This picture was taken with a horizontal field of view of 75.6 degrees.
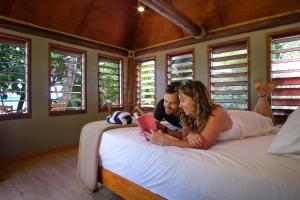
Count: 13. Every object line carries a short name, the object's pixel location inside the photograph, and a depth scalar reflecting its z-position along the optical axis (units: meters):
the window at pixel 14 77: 3.01
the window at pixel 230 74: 3.23
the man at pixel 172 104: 1.76
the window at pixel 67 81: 3.62
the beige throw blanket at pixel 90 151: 1.91
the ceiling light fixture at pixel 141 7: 3.63
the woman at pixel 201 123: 1.28
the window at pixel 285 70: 2.73
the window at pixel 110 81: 4.43
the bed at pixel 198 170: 0.88
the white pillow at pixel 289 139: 1.04
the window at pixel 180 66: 3.94
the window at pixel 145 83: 4.62
